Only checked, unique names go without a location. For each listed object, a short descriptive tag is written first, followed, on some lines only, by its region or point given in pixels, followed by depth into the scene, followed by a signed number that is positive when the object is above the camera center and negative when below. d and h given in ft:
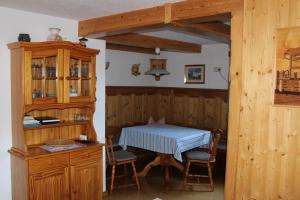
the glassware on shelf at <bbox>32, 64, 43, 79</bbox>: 9.96 +0.53
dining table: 14.17 -2.74
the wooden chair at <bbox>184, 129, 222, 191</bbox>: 14.31 -3.47
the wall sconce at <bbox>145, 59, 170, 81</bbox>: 20.97 +1.66
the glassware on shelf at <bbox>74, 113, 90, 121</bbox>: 11.83 -1.25
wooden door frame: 7.90 +1.55
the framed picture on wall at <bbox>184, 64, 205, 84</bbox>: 19.27 +0.91
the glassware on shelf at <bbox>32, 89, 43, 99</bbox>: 10.02 -0.27
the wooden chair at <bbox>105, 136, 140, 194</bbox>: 13.75 -3.45
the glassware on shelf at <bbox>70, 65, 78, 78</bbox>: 10.84 +0.58
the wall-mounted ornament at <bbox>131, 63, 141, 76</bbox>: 19.84 +1.21
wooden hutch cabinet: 9.67 -1.21
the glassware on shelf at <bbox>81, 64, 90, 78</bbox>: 11.24 +0.61
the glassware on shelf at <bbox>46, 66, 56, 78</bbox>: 10.27 +0.50
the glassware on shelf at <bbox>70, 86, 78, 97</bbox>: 11.00 -0.22
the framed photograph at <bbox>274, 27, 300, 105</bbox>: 6.97 +0.51
